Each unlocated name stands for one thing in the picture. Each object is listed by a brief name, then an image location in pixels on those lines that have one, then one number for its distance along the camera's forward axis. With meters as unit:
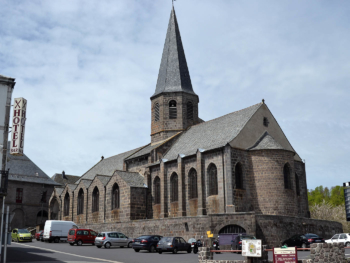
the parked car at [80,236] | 34.45
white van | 39.03
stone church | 32.66
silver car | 31.81
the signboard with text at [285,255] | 16.70
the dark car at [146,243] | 28.61
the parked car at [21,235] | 38.47
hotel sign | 22.11
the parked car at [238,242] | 28.07
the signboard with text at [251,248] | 17.94
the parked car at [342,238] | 30.09
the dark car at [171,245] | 27.08
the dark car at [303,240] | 29.14
